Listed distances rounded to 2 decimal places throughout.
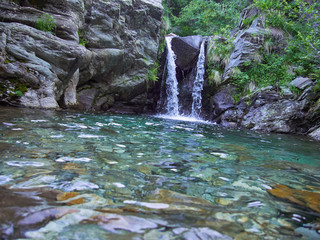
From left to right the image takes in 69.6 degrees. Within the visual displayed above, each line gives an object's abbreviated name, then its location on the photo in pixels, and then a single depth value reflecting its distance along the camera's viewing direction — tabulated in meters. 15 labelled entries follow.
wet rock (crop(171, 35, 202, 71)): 13.56
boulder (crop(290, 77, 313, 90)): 8.76
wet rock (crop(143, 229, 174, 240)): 1.13
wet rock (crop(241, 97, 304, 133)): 8.42
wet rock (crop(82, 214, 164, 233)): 1.17
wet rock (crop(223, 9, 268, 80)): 11.33
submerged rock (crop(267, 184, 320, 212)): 1.79
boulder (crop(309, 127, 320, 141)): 7.19
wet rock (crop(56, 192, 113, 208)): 1.43
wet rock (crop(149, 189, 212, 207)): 1.61
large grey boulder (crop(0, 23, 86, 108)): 6.46
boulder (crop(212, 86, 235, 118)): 10.74
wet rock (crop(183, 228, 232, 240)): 1.16
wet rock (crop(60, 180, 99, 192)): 1.67
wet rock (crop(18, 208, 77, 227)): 1.15
